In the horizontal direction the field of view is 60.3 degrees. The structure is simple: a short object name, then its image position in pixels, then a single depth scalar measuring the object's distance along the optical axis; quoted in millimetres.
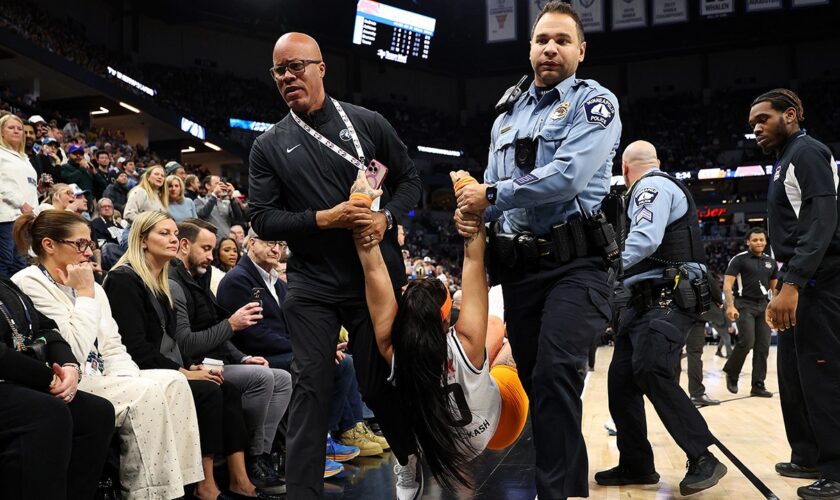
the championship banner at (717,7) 18656
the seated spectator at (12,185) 5504
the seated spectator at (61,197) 5637
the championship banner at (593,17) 18922
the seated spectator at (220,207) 7828
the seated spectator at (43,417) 2539
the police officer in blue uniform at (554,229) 2529
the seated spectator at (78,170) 8203
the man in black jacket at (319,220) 2758
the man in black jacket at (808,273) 3447
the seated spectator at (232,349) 4012
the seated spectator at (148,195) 6547
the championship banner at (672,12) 19344
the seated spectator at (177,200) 6883
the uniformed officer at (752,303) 7688
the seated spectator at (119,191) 8445
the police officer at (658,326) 3576
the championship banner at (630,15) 19594
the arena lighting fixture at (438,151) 29906
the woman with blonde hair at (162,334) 3596
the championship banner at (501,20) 19766
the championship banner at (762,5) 18094
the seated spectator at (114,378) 3160
